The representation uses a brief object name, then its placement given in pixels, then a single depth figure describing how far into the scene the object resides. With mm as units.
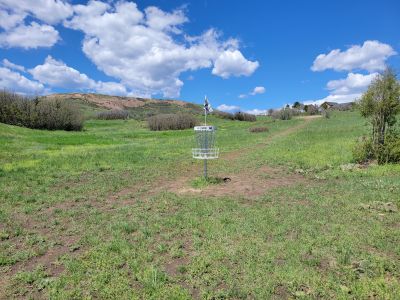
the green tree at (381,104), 13438
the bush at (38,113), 39750
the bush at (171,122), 48359
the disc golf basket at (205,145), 11156
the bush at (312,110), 76312
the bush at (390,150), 13203
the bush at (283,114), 64750
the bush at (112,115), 65875
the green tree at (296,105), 97562
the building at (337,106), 78662
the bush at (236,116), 73119
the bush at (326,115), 57503
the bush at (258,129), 38219
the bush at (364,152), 14109
